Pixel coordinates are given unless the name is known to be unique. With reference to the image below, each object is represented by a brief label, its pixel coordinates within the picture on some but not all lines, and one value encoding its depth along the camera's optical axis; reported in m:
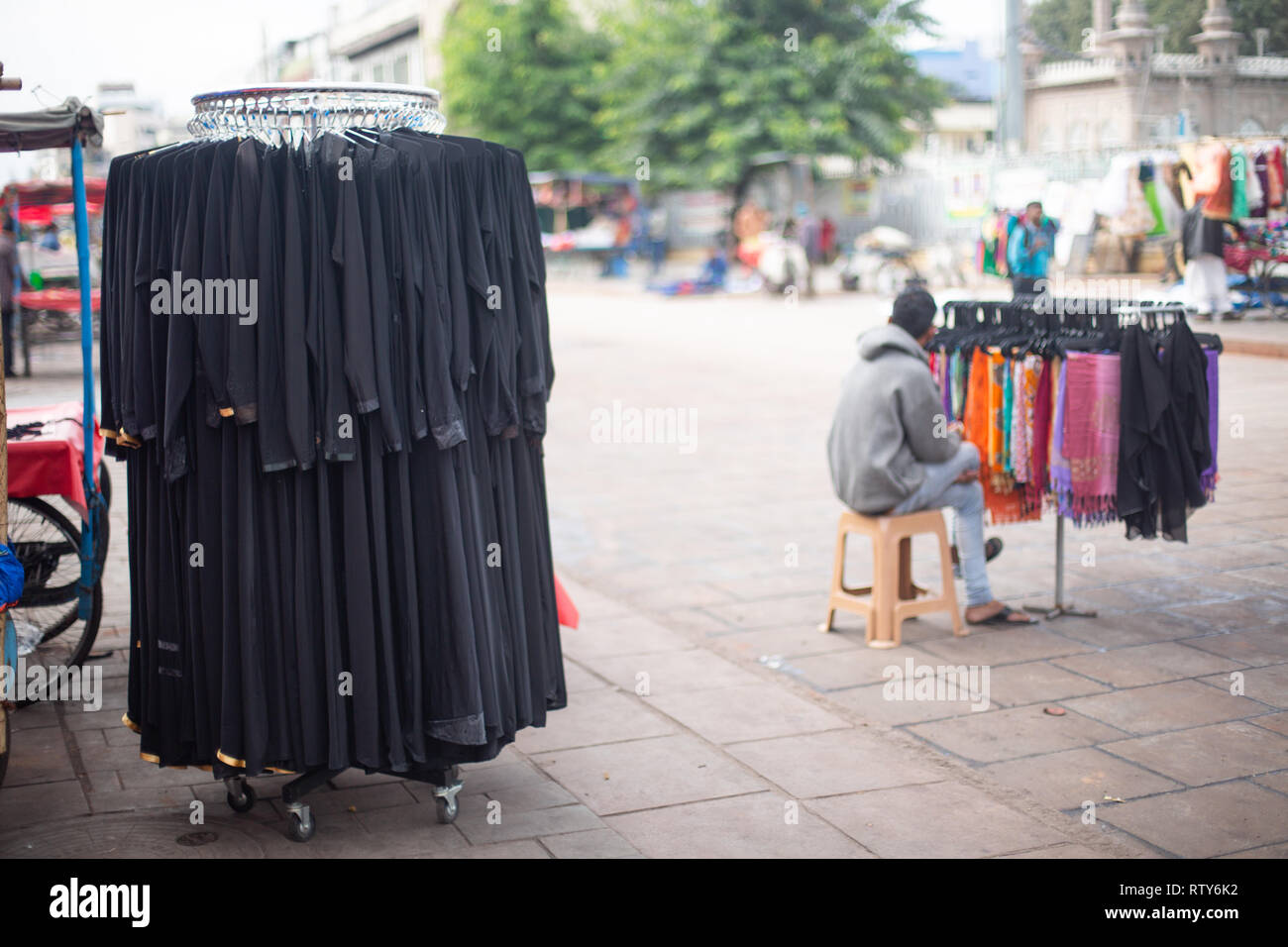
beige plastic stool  5.69
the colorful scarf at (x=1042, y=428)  5.80
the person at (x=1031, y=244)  15.30
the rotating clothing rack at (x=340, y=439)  3.54
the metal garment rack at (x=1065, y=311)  5.66
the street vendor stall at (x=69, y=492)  5.03
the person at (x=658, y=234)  31.56
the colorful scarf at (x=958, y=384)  6.13
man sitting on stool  5.66
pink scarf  5.59
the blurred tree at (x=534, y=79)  39.56
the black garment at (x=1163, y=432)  5.46
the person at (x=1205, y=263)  16.16
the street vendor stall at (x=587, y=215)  34.12
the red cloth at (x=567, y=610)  4.62
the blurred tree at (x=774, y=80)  31.47
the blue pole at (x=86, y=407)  5.03
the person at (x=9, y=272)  15.45
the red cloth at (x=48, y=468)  4.96
